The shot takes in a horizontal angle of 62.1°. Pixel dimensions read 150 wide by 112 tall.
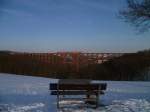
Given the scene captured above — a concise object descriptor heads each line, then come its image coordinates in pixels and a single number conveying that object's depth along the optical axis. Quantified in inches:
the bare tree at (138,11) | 135.9
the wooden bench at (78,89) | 118.2
